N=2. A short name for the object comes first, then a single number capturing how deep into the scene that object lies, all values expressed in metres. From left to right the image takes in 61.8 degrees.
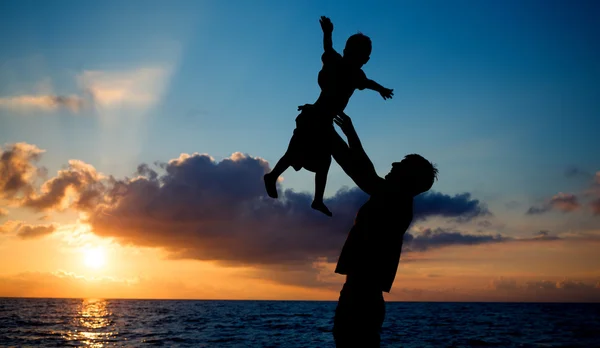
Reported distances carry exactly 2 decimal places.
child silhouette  4.61
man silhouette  4.36
